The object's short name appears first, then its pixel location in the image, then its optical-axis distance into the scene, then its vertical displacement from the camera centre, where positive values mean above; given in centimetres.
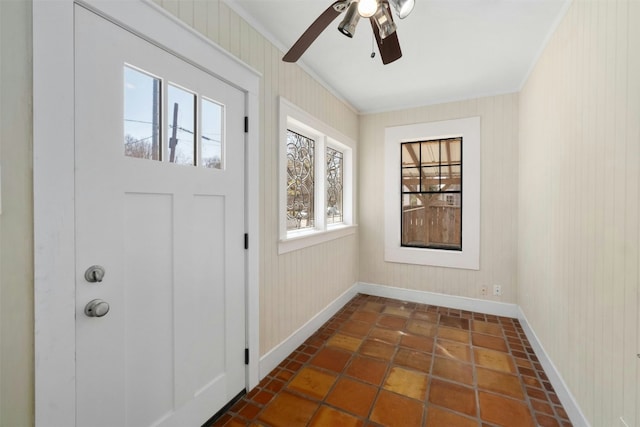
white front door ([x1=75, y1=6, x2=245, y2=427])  113 -10
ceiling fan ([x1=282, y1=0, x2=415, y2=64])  126 +94
